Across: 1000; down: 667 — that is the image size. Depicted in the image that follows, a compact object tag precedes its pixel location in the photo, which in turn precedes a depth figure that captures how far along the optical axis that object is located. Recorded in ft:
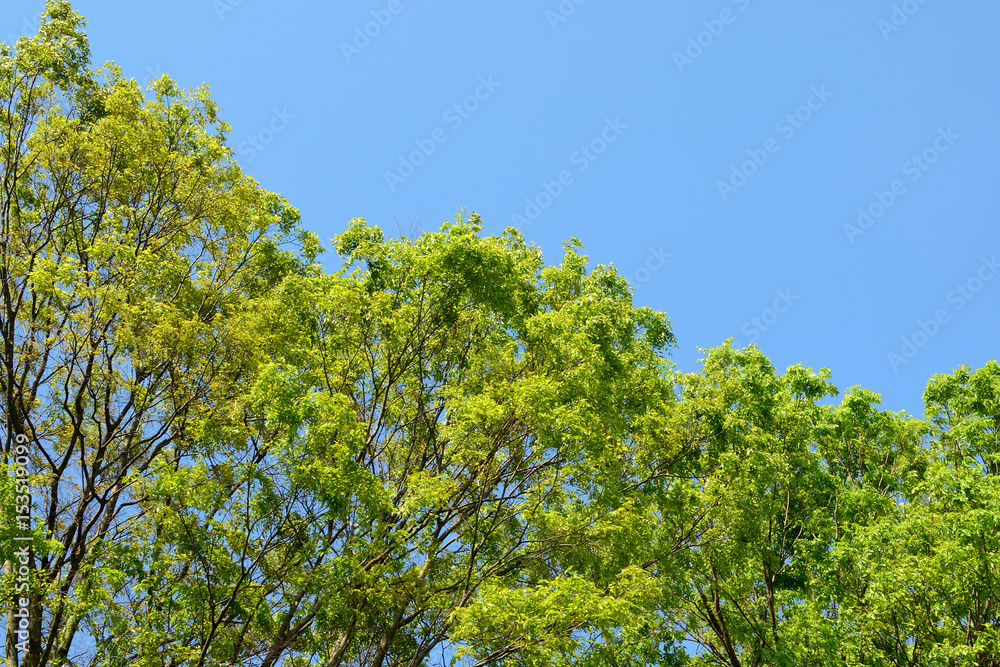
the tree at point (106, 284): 32.78
